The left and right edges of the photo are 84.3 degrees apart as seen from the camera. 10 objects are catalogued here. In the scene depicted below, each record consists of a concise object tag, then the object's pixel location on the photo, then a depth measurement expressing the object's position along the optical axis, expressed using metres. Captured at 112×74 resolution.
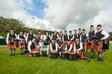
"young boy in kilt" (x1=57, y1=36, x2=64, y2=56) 4.29
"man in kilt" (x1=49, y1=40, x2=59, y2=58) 4.17
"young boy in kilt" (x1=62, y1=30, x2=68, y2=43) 4.75
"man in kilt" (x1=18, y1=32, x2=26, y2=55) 5.06
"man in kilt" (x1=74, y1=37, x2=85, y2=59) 3.93
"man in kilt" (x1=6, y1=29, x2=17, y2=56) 4.77
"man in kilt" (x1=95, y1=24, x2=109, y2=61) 3.66
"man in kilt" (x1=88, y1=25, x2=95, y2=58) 3.92
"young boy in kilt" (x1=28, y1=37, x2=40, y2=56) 4.56
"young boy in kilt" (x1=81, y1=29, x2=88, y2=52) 4.33
